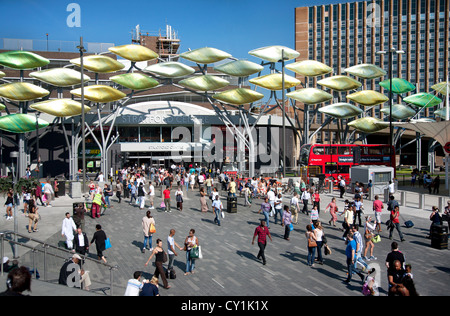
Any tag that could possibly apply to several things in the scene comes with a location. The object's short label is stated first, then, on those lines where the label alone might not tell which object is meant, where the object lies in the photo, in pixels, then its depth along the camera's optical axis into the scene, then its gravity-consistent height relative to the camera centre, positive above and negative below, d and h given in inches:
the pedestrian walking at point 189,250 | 431.2 -107.5
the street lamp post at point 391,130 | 1113.1 +73.0
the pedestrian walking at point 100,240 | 455.4 -101.0
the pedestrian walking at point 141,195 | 801.4 -85.0
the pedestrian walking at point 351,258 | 405.7 -109.4
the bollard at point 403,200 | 864.3 -103.0
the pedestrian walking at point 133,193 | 870.4 -86.9
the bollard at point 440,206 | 753.8 -102.6
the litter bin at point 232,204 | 774.5 -100.0
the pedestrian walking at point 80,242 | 452.4 -103.1
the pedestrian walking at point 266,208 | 622.1 -87.9
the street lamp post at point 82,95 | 953.7 +158.1
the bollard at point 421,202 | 823.1 -102.6
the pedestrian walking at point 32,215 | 606.5 -96.1
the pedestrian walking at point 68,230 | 495.2 -97.1
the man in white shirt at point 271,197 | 705.6 -79.3
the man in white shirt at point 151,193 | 796.7 -79.8
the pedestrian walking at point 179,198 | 789.9 -90.5
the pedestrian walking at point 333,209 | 647.1 -92.7
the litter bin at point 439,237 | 527.5 -113.7
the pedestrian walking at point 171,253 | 421.7 -108.3
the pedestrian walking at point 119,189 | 875.5 -80.2
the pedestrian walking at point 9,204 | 682.8 -88.5
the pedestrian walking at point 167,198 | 763.4 -87.1
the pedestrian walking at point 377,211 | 589.9 -88.3
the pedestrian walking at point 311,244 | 452.4 -106.4
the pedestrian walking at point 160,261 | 389.7 -109.1
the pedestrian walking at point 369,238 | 457.7 -99.5
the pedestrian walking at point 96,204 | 716.0 -92.4
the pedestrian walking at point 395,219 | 555.5 -93.8
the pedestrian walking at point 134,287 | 304.9 -105.4
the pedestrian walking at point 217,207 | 672.2 -91.9
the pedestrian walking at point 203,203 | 764.9 -97.8
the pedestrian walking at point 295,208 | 671.1 -93.5
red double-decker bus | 1277.1 -10.2
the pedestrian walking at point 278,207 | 684.7 -93.7
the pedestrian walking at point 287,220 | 572.4 -97.5
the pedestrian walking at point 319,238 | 457.7 -100.9
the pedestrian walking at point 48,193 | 854.5 -86.0
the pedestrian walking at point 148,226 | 505.4 -94.0
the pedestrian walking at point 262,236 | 463.2 -98.1
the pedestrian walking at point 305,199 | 756.6 -88.2
